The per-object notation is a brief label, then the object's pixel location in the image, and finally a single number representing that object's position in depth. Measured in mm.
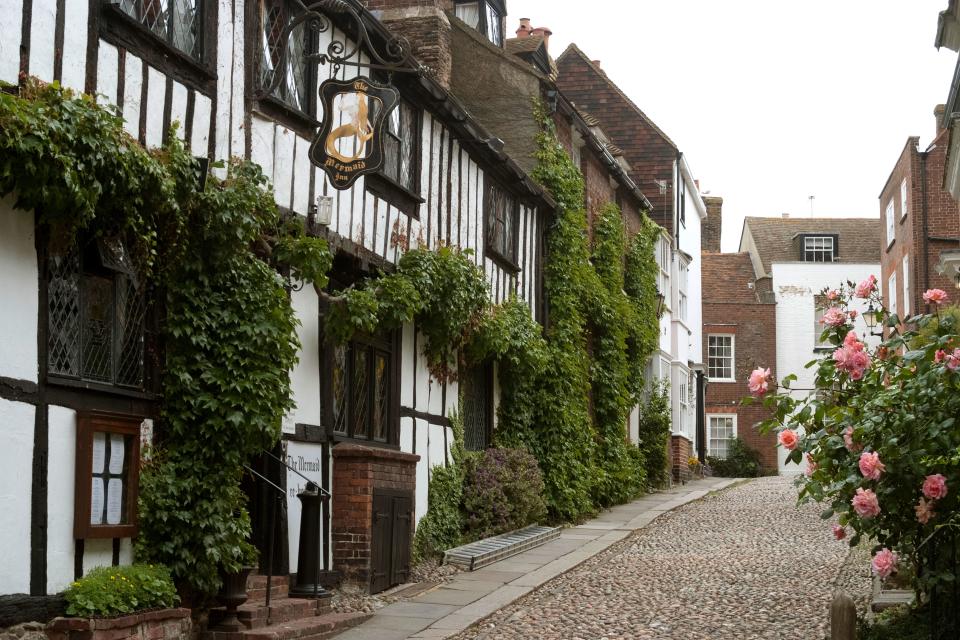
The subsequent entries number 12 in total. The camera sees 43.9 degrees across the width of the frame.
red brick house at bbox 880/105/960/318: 27469
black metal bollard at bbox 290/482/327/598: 9438
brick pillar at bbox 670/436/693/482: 27125
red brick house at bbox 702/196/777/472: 39344
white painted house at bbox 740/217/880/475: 41094
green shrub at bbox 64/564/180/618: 7074
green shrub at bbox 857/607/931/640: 7688
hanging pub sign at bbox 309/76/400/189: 9383
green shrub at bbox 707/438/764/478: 36781
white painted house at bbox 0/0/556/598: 6902
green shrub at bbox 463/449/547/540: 13836
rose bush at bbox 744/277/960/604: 7125
